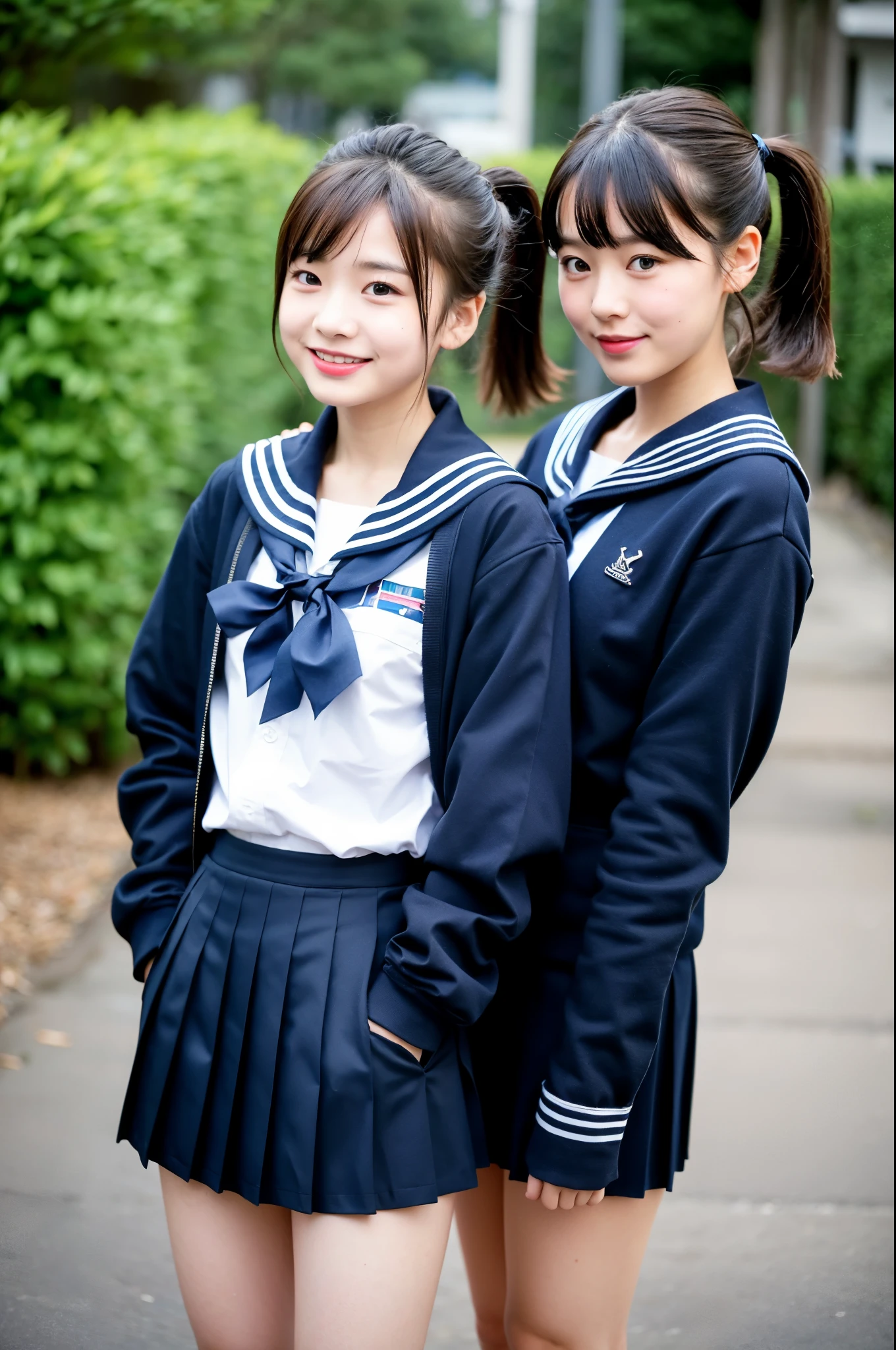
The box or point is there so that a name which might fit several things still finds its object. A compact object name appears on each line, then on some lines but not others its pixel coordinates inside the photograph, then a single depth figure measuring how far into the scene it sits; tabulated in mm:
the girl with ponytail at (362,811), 1639
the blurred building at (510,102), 24250
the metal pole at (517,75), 24359
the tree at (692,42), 21766
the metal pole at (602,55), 9750
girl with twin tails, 1679
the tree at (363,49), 17984
